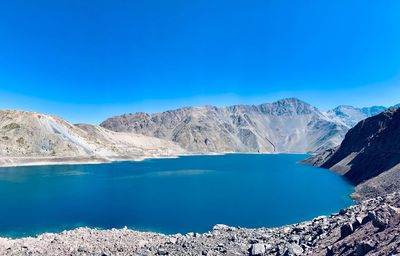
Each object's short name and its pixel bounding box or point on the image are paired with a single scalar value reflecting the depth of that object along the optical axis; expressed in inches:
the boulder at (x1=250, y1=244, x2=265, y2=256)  1069.8
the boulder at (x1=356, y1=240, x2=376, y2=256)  813.9
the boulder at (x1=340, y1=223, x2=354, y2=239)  988.5
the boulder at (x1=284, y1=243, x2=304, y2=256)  979.9
